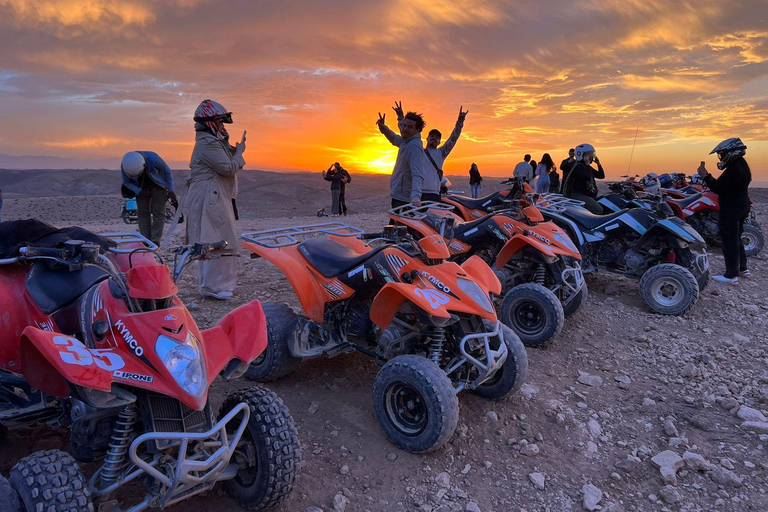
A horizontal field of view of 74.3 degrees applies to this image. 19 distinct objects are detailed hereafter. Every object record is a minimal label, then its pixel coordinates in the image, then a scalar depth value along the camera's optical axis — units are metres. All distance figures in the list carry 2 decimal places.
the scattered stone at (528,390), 3.98
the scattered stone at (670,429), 3.53
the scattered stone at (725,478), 3.02
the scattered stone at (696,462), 3.14
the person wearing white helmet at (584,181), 7.98
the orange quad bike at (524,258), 4.85
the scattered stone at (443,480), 2.93
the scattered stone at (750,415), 3.73
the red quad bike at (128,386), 1.98
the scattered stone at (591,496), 2.82
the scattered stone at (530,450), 3.27
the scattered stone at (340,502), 2.69
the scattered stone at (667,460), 3.15
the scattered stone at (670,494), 2.87
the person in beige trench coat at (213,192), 5.47
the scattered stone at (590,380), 4.32
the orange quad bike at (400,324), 3.14
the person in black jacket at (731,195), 7.22
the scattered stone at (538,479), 2.99
